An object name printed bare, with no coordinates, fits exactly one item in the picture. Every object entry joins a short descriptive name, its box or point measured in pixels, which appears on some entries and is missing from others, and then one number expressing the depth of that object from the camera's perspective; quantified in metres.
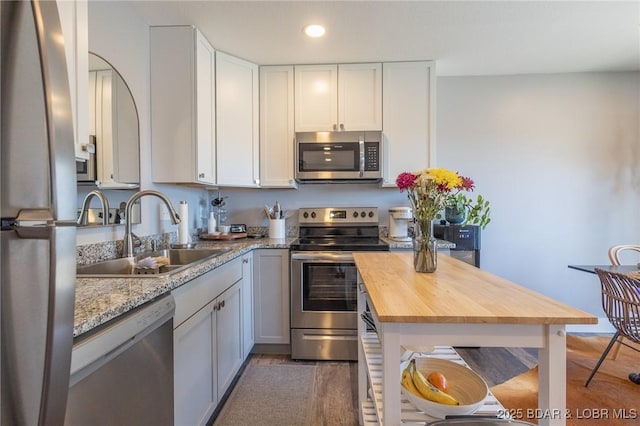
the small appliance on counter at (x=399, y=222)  2.71
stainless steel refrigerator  0.45
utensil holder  2.81
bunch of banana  0.96
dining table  2.00
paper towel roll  2.21
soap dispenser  2.76
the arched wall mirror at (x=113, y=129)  1.65
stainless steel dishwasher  0.78
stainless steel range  2.37
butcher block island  0.78
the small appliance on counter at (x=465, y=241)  2.62
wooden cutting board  2.61
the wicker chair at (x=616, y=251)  2.40
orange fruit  1.04
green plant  2.71
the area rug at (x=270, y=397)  1.74
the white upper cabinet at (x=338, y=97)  2.71
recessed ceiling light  2.15
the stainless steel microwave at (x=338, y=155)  2.65
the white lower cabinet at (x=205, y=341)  1.30
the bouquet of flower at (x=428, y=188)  1.22
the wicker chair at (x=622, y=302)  1.78
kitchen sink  1.53
